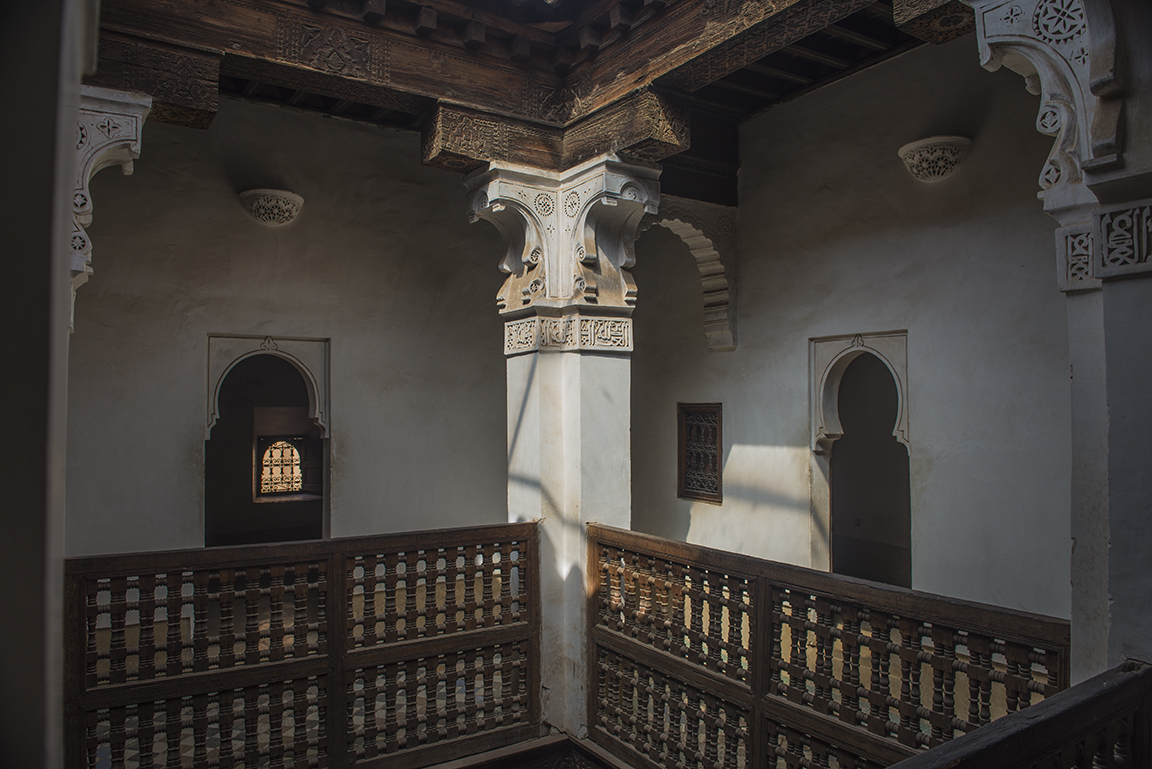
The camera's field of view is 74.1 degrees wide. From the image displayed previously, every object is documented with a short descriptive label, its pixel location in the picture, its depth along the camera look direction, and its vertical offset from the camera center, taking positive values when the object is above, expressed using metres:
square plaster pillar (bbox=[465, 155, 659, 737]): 4.75 +0.35
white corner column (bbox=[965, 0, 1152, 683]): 1.98 +0.32
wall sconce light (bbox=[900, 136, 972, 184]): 5.22 +1.80
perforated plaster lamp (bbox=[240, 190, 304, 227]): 6.34 +1.78
